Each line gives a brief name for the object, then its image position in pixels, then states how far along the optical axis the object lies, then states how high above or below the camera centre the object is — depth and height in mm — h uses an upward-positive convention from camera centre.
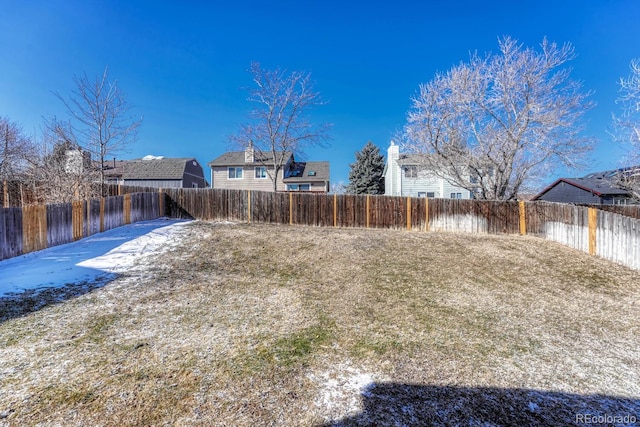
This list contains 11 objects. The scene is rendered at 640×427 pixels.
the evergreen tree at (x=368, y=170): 28266 +3374
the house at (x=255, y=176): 28188 +2988
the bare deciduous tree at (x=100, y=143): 13960 +3140
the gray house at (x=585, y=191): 23578 +944
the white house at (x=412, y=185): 24969 +1681
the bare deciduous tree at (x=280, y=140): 22019 +5201
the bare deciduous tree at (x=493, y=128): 12992 +3503
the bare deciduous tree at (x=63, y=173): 12516 +1599
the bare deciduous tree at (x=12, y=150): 18062 +3973
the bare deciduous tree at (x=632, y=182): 12858 +930
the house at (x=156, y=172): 28844 +3557
